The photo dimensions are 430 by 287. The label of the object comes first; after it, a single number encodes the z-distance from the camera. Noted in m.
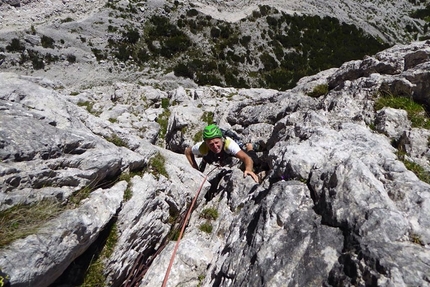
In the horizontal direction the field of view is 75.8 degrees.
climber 7.73
